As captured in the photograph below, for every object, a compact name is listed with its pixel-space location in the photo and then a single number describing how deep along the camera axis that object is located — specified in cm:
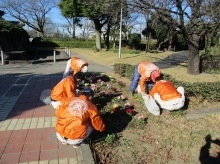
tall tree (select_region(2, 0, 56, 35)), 3348
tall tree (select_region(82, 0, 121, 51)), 710
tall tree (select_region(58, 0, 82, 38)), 1553
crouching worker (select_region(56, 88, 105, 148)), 248
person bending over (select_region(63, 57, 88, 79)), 453
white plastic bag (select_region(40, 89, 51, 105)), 420
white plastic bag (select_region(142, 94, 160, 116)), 358
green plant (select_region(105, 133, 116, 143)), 280
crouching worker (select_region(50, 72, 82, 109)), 325
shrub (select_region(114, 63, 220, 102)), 404
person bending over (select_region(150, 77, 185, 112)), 357
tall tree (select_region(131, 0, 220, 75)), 615
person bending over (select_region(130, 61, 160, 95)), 401
